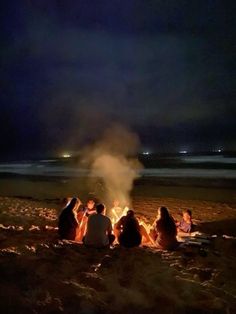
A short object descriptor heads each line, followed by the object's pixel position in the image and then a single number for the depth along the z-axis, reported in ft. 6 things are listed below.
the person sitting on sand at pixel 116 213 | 25.42
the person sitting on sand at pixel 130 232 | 19.25
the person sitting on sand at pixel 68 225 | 20.76
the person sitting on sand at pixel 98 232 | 18.77
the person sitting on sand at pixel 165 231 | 19.17
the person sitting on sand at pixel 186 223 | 22.92
